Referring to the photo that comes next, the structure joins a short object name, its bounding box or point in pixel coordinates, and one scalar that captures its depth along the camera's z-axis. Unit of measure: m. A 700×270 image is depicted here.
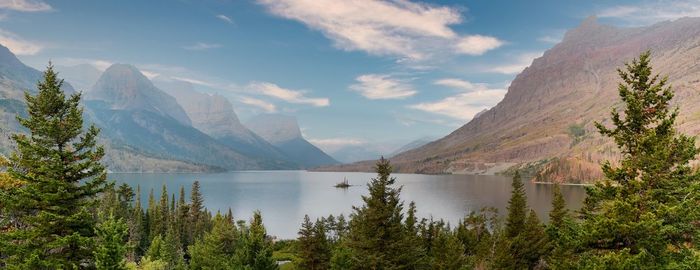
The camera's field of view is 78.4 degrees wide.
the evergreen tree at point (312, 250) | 52.81
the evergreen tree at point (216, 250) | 58.33
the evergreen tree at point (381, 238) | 39.06
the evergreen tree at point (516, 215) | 64.75
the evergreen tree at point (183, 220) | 129.00
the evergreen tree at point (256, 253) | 53.12
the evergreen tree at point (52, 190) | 25.83
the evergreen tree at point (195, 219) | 130.29
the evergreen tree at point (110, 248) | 22.25
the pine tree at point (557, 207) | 59.88
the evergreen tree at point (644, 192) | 21.73
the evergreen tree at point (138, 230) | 114.69
